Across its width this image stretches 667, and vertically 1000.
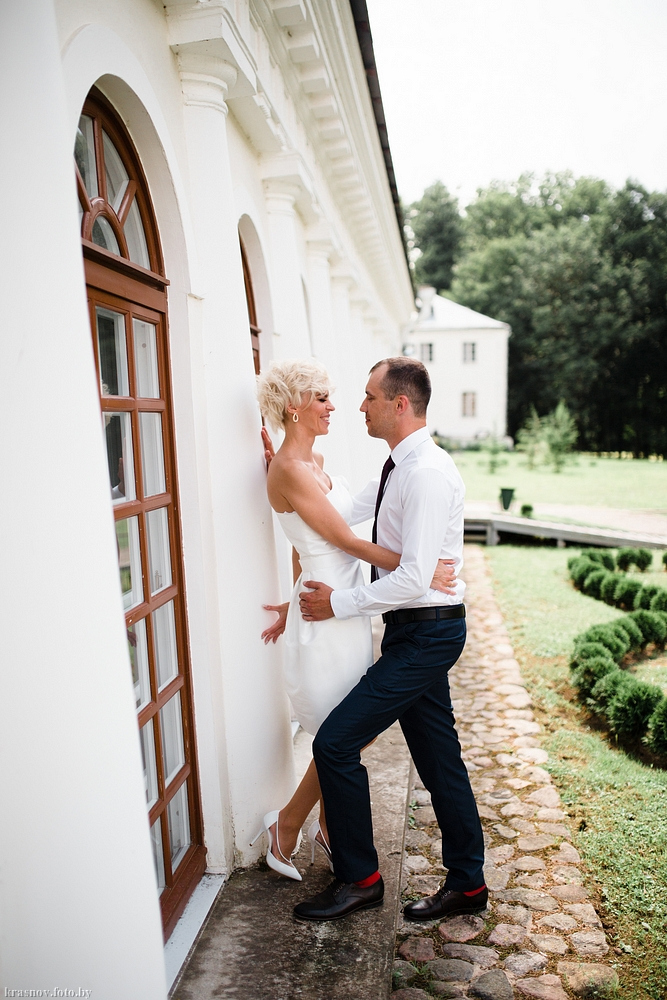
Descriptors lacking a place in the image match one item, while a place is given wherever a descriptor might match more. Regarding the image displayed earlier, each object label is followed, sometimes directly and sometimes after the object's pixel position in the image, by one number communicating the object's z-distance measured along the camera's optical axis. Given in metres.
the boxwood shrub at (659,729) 4.90
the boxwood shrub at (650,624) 7.48
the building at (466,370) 43.78
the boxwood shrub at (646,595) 8.78
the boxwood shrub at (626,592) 9.19
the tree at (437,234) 63.19
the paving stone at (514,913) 3.22
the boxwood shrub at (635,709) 5.14
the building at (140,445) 1.64
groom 2.72
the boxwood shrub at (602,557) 11.23
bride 2.85
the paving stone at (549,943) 3.02
